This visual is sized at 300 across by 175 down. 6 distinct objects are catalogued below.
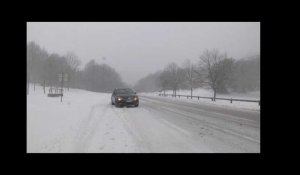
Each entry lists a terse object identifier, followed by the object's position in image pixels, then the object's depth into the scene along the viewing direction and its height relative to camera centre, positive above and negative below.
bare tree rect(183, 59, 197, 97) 78.50 +4.80
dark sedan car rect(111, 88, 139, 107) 22.95 -1.21
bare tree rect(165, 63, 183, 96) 73.63 +3.61
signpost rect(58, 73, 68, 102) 24.48 +0.77
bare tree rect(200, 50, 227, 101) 45.78 +3.55
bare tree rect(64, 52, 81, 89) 91.81 +8.44
